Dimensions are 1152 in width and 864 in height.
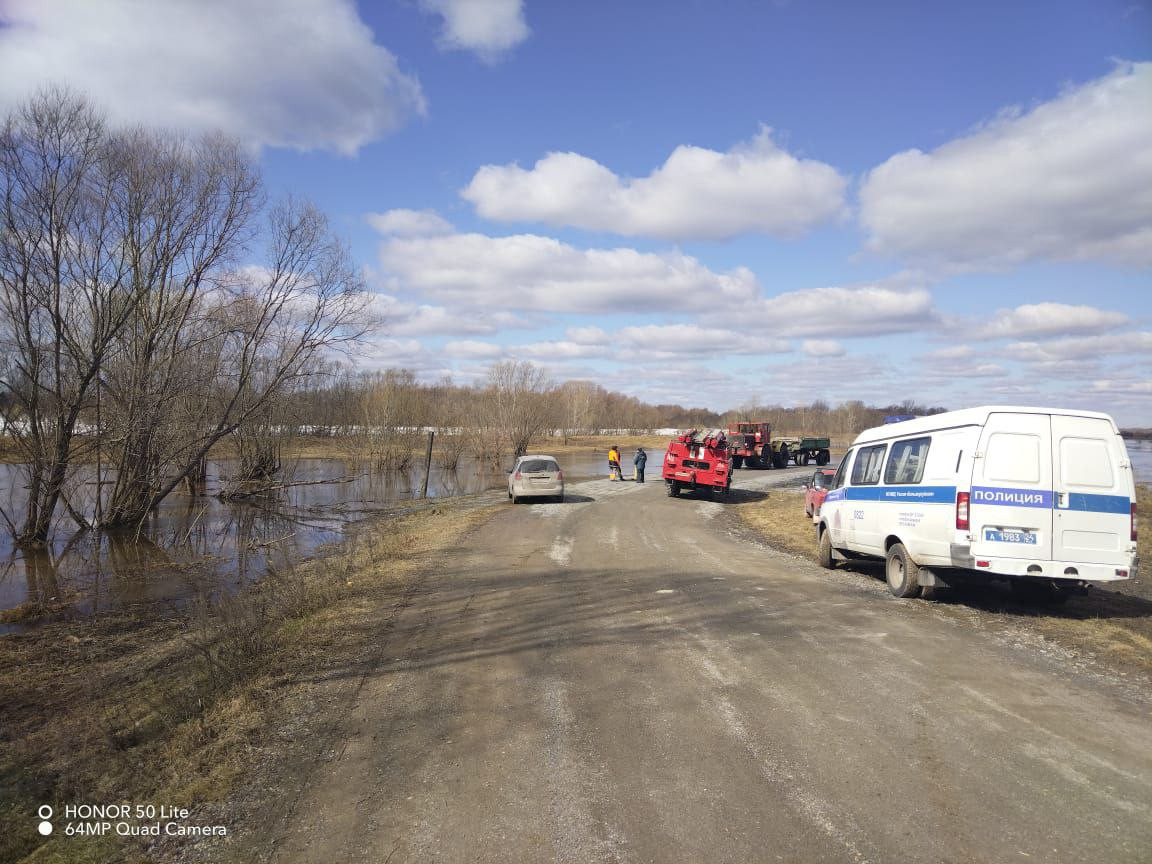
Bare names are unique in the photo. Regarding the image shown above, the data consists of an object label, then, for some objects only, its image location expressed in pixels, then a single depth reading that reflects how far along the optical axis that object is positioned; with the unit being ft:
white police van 25.38
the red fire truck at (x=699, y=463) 78.48
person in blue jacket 104.94
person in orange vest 110.32
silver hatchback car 75.20
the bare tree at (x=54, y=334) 60.29
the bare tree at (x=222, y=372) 72.43
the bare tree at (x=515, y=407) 178.40
